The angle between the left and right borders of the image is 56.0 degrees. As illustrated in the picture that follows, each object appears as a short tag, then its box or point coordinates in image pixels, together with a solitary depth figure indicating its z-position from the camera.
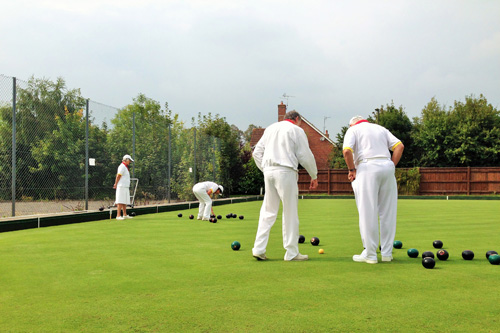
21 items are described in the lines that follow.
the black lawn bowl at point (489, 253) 5.00
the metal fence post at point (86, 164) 11.58
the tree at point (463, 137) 30.00
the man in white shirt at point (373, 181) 4.95
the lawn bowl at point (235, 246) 5.85
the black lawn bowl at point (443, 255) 4.96
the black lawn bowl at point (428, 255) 4.88
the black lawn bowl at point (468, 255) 5.01
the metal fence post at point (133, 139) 14.12
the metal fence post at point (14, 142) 9.10
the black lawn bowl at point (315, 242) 6.32
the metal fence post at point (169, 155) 16.38
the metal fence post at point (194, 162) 18.66
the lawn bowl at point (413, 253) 5.22
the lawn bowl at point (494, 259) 4.69
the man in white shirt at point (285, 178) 5.05
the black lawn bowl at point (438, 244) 5.96
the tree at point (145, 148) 13.48
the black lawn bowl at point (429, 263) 4.50
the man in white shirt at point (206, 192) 10.48
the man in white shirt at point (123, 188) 11.00
